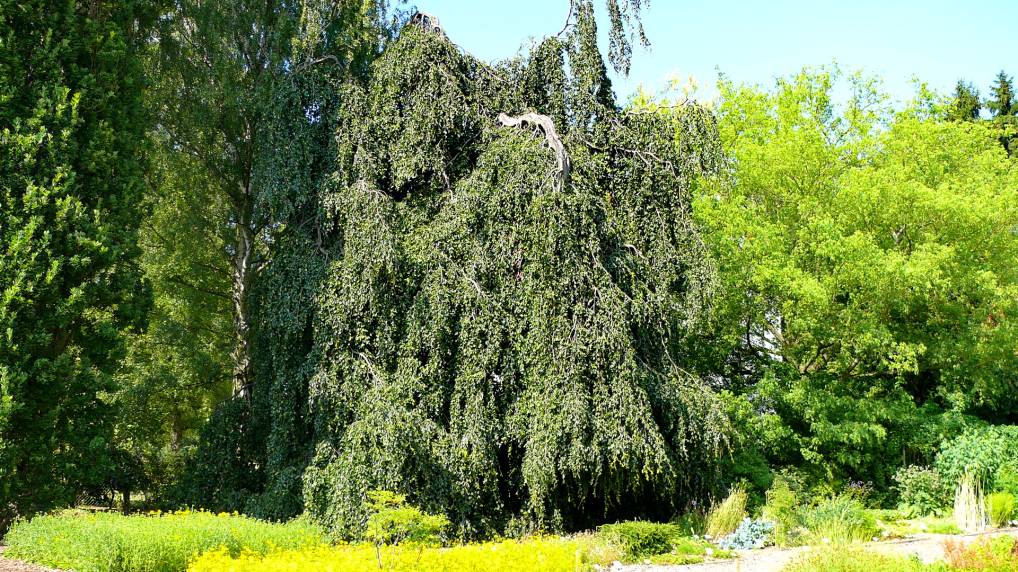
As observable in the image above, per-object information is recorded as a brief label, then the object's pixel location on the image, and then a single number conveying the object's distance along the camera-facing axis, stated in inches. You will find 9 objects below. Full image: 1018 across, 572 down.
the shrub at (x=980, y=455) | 445.1
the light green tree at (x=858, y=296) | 447.8
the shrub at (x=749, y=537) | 345.1
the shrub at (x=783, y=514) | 354.3
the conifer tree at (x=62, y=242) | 314.7
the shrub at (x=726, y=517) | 366.0
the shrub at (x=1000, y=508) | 399.5
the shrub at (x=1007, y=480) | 430.0
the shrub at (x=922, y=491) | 454.9
